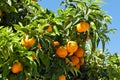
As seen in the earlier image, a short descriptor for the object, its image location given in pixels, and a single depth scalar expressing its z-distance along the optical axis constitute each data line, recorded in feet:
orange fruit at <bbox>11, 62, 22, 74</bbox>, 12.58
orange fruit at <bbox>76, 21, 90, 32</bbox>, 13.79
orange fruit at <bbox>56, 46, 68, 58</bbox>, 13.80
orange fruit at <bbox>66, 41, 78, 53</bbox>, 13.79
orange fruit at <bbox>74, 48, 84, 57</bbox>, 14.48
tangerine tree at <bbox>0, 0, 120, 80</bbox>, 12.78
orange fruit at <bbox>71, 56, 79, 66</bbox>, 14.53
